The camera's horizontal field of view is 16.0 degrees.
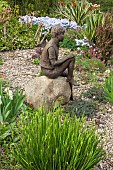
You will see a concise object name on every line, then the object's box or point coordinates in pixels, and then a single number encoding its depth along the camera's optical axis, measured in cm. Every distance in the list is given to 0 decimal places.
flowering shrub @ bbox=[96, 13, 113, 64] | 764
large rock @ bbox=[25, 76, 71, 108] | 545
